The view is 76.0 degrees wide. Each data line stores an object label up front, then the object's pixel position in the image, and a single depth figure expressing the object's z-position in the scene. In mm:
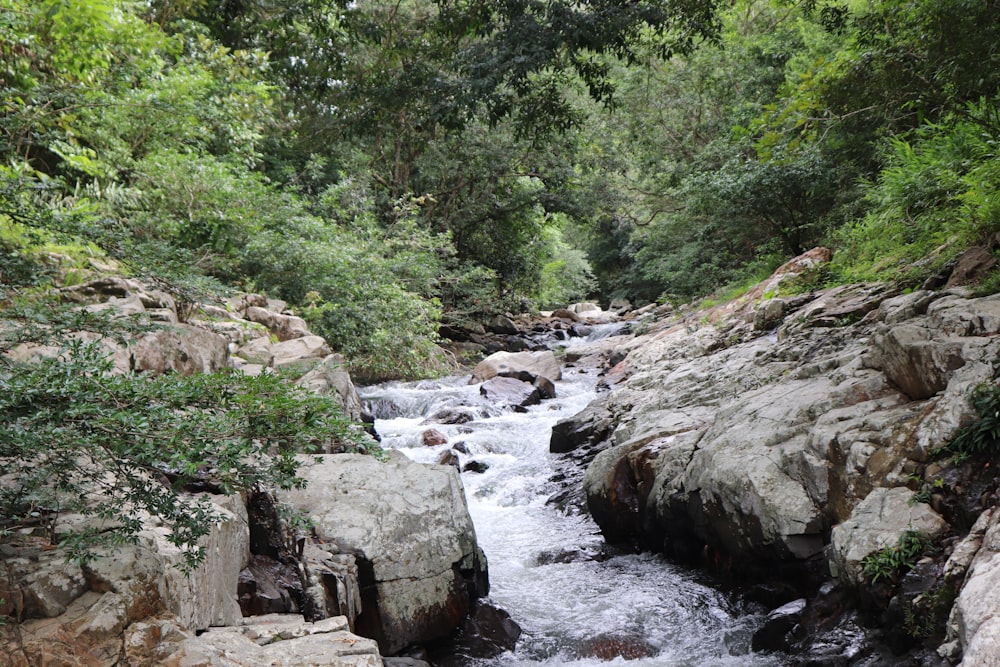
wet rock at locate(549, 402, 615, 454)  9453
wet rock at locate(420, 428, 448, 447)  10328
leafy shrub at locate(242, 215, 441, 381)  11664
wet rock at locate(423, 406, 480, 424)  11465
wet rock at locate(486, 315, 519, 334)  21719
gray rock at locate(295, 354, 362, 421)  7309
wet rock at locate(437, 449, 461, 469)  9445
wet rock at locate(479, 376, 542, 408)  12539
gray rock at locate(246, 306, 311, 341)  9922
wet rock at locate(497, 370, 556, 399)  13227
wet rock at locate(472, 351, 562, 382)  14531
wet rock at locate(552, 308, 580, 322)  26244
